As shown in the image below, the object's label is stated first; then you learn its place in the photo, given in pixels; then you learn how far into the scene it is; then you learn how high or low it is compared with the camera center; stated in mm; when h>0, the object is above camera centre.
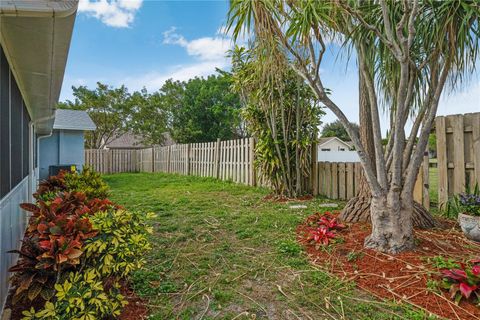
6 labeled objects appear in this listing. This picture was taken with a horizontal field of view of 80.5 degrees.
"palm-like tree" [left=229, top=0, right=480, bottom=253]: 2783 +1152
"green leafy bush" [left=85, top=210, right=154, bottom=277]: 1878 -549
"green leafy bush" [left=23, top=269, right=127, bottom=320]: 1665 -824
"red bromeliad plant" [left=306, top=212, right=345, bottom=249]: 3240 -842
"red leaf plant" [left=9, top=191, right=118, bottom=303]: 1762 -566
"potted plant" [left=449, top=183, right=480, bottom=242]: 3142 -640
